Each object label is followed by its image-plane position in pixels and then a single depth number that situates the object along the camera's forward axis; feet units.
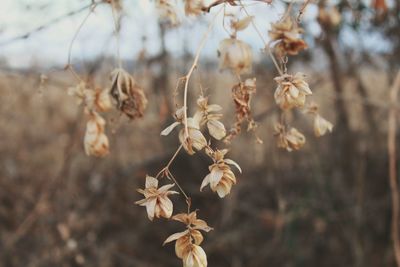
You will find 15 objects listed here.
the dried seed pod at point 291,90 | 2.88
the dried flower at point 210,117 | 2.89
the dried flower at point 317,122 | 3.62
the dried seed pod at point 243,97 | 3.06
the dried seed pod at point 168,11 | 3.73
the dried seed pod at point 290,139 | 3.42
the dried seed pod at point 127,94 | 3.56
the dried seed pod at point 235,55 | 2.87
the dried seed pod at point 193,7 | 3.45
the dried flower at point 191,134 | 2.76
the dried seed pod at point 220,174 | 2.70
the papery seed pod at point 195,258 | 2.71
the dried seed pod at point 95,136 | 3.61
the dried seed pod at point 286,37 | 3.02
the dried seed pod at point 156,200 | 2.75
